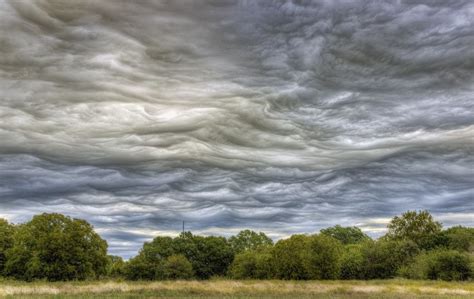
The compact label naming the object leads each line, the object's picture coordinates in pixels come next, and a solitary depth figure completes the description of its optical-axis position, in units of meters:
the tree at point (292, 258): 89.94
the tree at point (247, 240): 136.00
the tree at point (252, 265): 94.38
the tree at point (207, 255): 110.62
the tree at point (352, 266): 101.00
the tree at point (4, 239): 90.18
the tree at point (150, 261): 100.50
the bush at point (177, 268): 98.88
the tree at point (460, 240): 107.19
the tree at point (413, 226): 118.44
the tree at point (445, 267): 87.25
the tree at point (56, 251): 77.75
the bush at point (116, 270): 108.32
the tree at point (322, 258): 90.50
